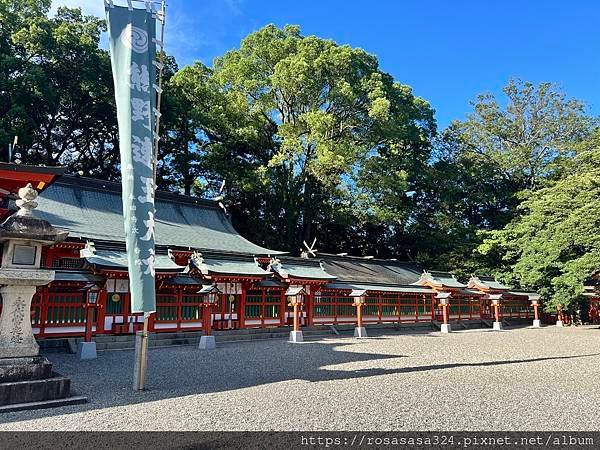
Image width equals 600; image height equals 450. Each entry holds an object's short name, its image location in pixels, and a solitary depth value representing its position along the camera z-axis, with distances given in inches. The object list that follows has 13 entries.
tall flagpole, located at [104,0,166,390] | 305.9
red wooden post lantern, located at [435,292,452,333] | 874.8
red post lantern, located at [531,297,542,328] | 1045.8
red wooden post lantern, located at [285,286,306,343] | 637.9
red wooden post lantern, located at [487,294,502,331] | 980.6
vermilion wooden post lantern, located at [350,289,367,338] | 735.7
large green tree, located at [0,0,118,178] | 927.7
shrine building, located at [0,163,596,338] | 551.5
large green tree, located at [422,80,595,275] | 1270.9
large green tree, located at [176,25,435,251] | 1081.4
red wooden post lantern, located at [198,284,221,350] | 563.8
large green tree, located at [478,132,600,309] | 855.1
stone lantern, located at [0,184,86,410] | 254.8
